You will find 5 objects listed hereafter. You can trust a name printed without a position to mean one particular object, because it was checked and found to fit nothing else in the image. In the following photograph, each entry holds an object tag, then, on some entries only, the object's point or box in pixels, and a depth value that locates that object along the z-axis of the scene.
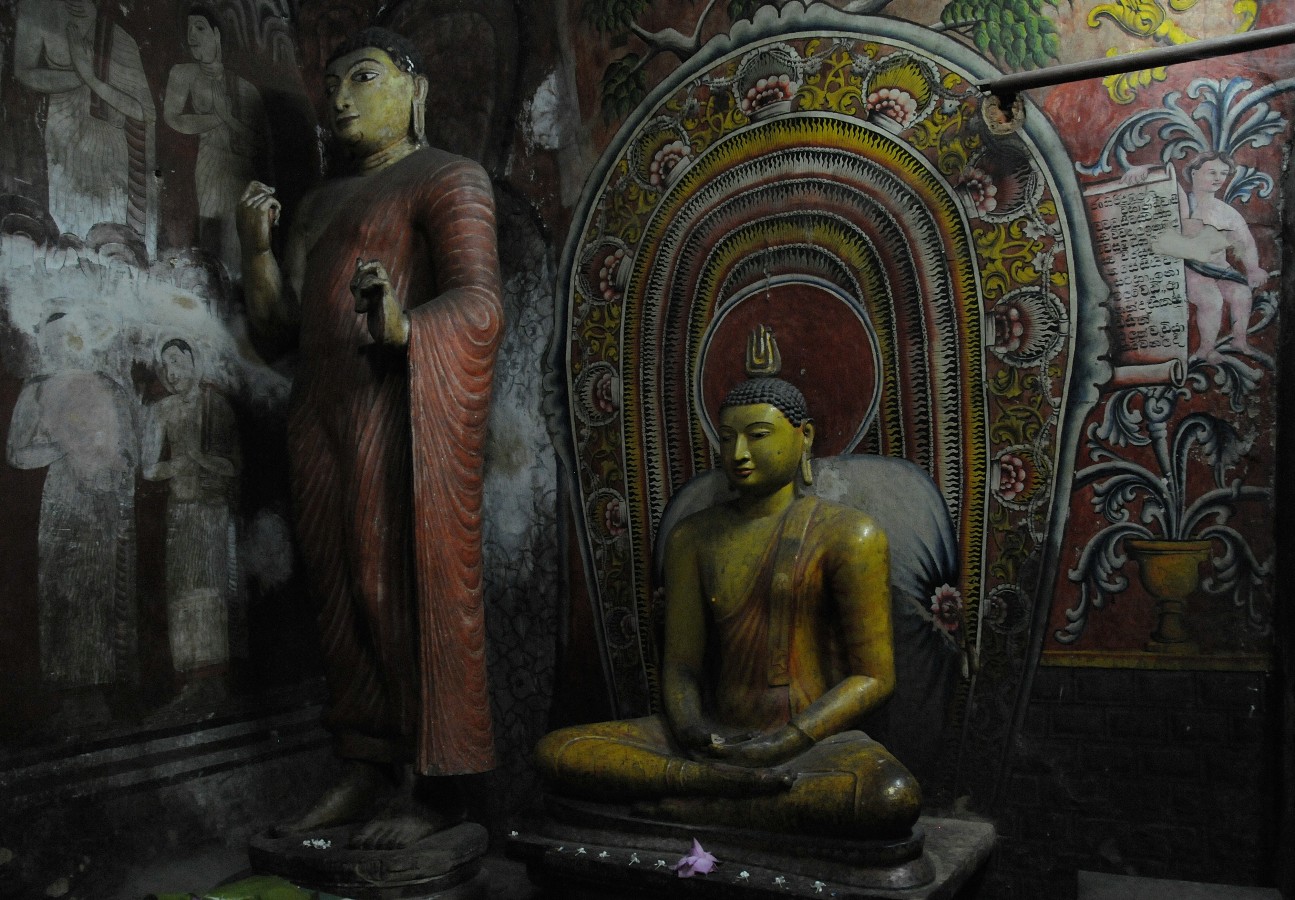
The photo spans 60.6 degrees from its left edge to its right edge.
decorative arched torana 3.31
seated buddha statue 2.95
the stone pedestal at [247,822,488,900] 3.07
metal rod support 2.85
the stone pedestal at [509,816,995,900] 2.66
